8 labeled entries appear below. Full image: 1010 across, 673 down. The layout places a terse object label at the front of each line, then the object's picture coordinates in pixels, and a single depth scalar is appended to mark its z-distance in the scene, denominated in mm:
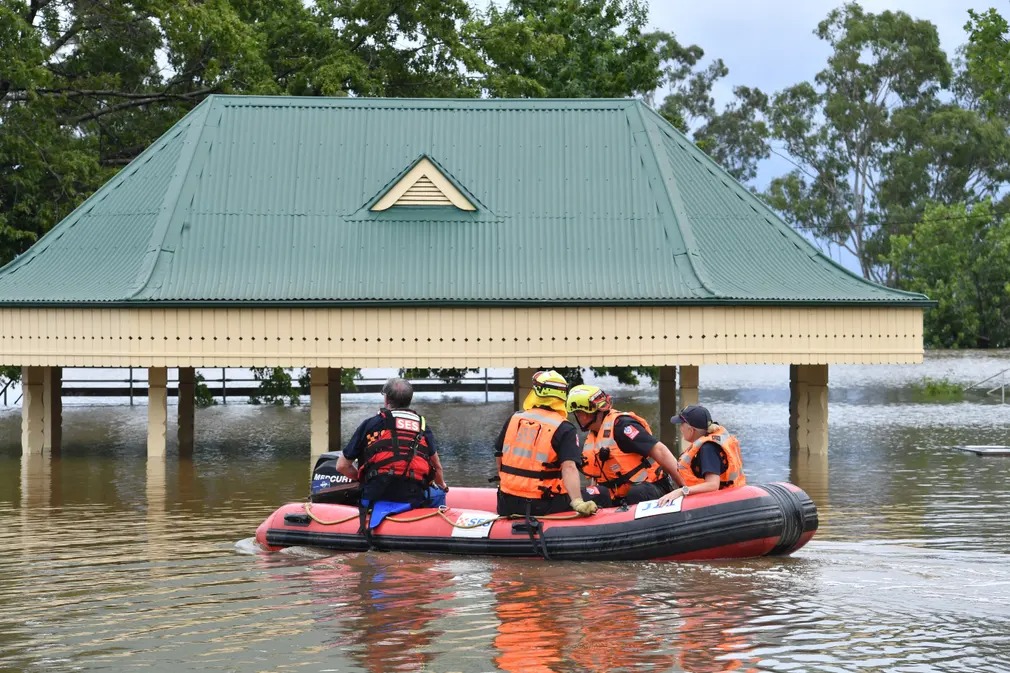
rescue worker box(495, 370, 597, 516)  14102
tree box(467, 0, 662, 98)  40281
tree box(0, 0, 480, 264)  32750
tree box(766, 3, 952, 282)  80938
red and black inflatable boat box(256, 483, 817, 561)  14000
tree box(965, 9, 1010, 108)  44031
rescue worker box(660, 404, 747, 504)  14031
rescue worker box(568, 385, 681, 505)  14430
